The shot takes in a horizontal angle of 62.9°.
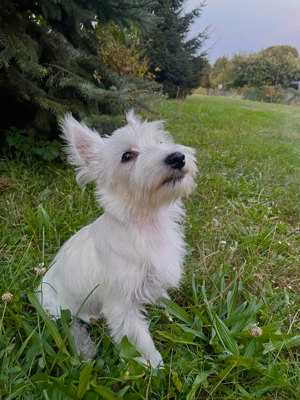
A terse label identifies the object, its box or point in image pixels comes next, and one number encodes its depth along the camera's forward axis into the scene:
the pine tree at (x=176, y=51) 8.07
